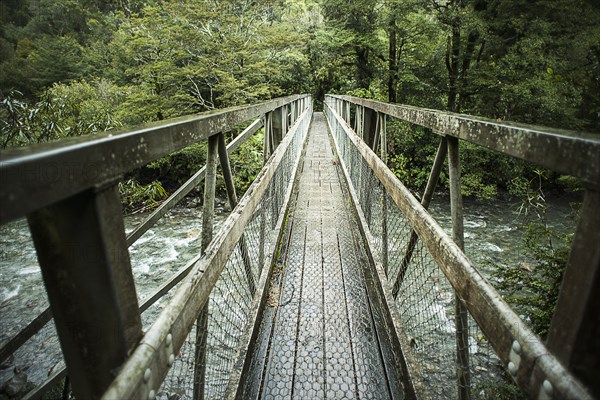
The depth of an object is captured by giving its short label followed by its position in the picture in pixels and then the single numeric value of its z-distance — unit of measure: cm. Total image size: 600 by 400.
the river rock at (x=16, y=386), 422
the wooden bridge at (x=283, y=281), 65
